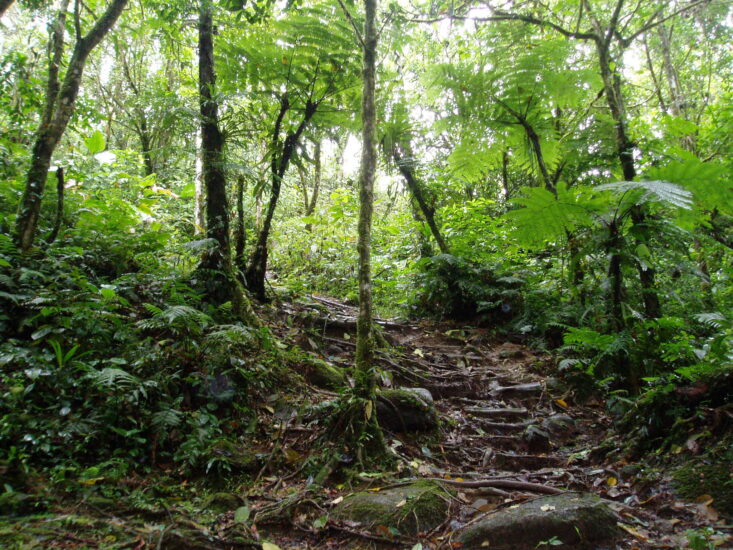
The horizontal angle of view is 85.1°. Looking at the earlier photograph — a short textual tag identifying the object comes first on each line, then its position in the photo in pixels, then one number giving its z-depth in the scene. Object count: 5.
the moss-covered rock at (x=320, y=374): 4.25
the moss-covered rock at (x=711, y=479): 2.07
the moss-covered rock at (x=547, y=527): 2.04
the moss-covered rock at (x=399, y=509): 2.36
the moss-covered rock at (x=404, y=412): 3.62
